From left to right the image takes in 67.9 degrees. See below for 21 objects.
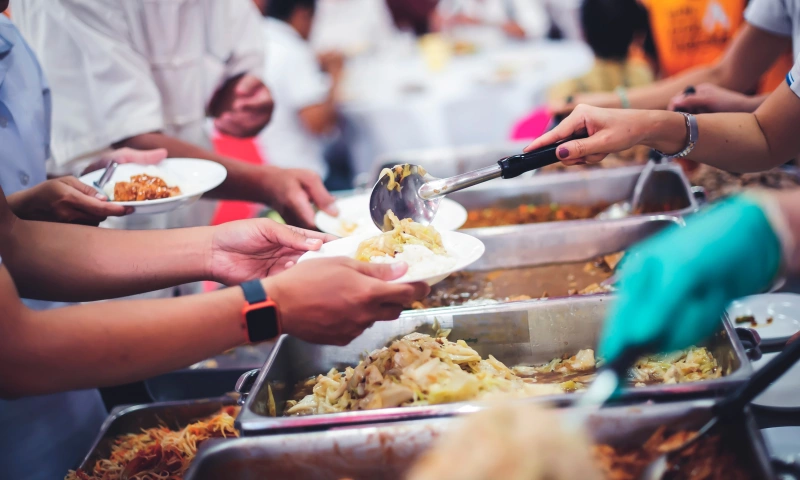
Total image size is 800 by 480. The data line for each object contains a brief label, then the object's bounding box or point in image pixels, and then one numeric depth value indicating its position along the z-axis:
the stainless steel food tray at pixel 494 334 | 1.82
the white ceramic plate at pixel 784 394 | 1.56
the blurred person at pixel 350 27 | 6.50
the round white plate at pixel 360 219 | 2.35
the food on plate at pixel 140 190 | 2.06
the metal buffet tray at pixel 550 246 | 2.50
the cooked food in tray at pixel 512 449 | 0.94
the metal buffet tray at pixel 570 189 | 3.05
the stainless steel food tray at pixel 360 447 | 1.32
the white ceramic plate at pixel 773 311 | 2.00
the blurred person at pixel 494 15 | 7.08
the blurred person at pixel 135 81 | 2.60
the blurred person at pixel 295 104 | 5.09
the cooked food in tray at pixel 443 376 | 1.50
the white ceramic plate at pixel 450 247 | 1.64
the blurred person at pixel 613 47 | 5.18
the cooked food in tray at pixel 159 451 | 1.77
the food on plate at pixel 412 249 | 1.57
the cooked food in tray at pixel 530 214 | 3.12
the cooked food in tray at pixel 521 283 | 2.40
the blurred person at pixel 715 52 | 2.48
